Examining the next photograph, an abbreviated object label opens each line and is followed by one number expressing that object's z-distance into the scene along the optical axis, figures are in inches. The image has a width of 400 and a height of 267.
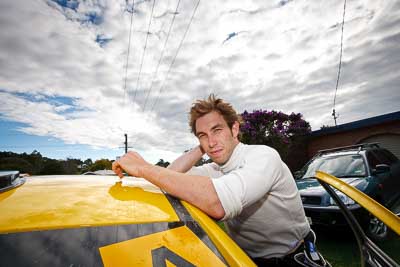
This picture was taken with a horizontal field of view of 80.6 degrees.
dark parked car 166.7
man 44.6
